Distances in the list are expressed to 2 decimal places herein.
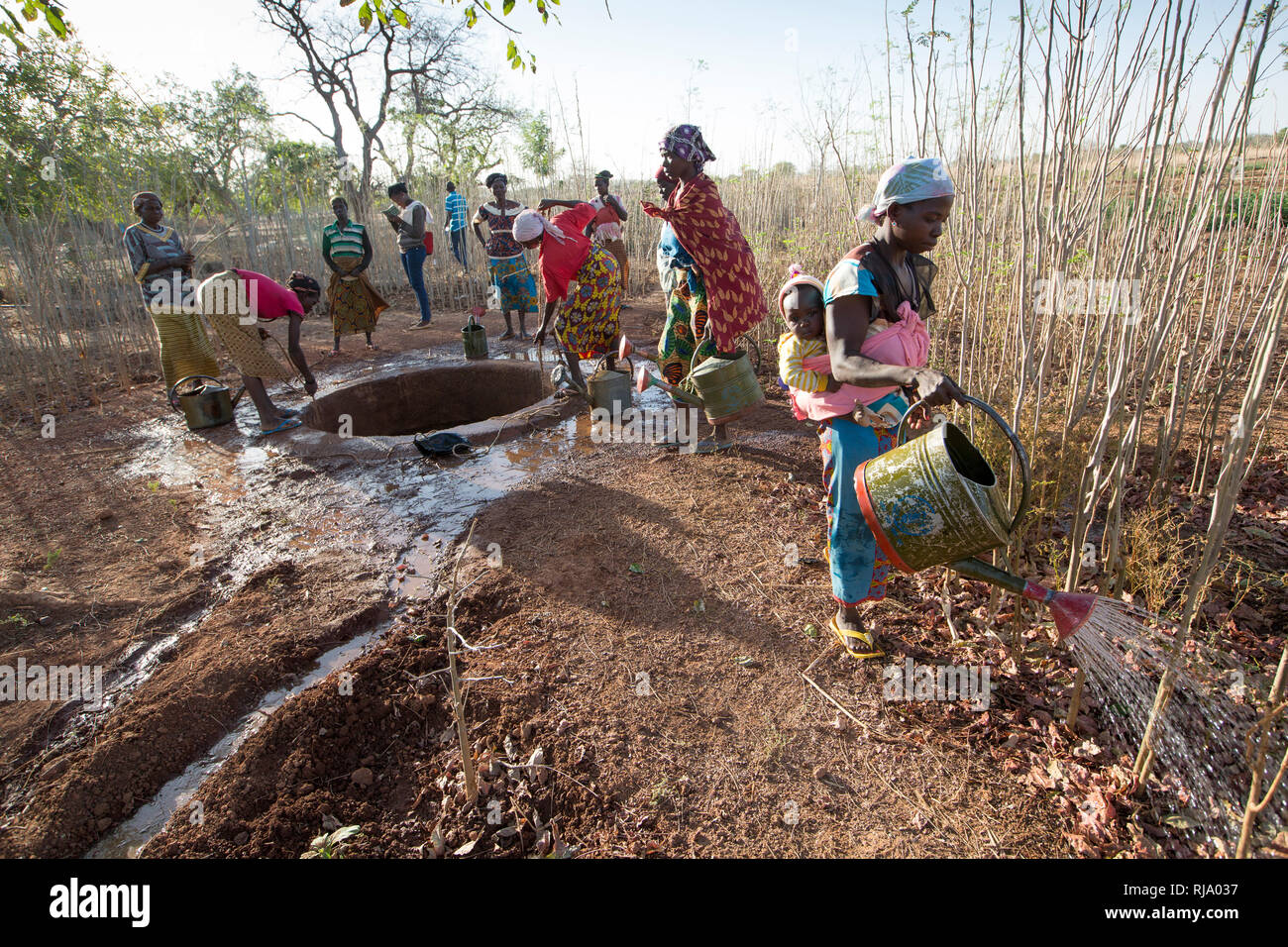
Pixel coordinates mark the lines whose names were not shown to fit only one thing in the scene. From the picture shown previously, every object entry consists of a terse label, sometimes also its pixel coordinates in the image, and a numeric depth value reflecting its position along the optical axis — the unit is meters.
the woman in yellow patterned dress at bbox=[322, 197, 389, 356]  6.30
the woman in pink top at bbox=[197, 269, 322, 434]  4.19
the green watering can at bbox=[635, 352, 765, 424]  3.46
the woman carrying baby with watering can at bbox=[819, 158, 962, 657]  1.71
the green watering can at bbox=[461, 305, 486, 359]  5.91
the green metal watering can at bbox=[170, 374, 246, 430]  4.62
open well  5.61
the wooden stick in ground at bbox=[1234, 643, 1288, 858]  1.12
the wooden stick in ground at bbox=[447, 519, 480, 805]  1.60
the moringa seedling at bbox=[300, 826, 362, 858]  1.63
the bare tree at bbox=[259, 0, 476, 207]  14.09
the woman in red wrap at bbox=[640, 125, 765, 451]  3.43
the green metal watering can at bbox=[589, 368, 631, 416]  4.23
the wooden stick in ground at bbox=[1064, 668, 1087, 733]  1.85
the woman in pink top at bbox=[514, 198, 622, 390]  4.29
